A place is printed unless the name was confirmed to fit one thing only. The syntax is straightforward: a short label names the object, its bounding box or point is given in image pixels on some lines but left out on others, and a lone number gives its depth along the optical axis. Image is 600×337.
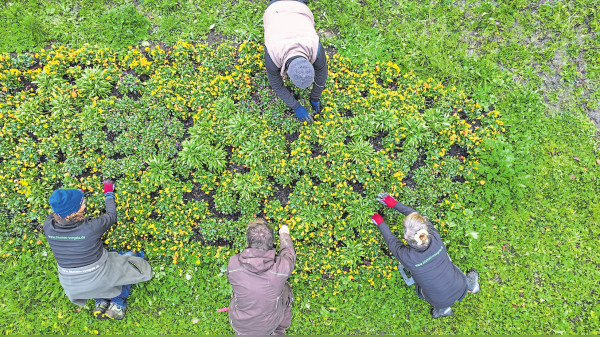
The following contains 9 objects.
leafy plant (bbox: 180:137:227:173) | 5.55
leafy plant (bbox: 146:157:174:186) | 5.46
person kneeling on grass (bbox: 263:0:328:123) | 4.18
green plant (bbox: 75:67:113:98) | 5.77
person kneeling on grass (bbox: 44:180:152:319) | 4.44
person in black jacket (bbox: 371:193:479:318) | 4.49
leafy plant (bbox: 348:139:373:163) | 5.59
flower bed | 5.47
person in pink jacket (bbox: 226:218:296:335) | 4.13
